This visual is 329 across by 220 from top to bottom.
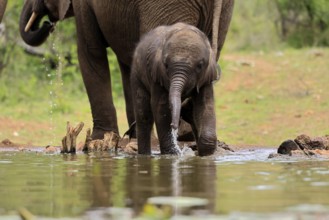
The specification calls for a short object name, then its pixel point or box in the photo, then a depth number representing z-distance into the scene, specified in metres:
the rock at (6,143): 22.34
